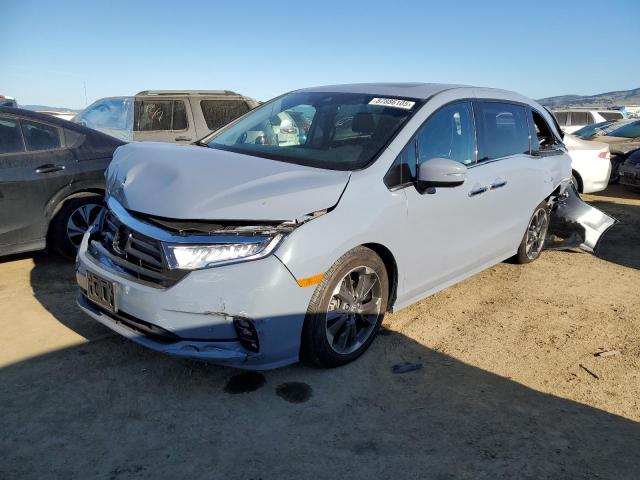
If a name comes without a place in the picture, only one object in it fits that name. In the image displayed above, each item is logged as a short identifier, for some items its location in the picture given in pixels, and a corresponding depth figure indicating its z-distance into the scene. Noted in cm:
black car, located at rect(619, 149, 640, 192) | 931
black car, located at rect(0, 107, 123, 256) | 444
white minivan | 264
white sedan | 823
